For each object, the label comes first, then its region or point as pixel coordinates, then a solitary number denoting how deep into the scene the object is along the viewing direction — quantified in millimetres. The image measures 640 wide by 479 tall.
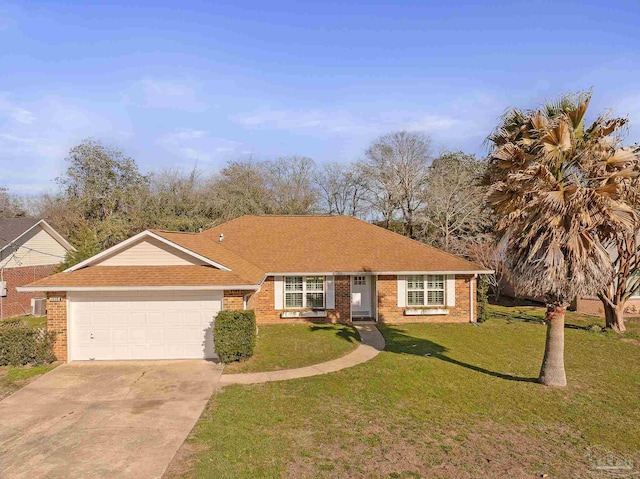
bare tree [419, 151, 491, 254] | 30609
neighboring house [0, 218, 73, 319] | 22391
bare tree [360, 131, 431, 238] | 35531
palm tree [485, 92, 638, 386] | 9430
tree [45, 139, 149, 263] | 34844
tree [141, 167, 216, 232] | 32844
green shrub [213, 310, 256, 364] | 11695
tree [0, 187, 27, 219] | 46969
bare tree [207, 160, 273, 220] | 35094
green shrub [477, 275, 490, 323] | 18938
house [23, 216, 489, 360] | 12305
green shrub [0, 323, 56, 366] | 11602
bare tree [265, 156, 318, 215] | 40156
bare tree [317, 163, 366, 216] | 42406
